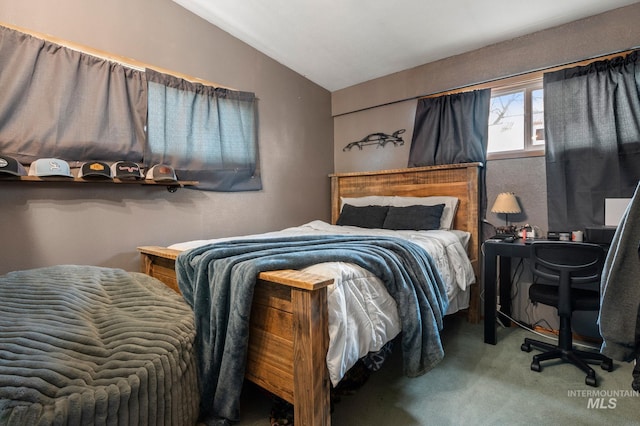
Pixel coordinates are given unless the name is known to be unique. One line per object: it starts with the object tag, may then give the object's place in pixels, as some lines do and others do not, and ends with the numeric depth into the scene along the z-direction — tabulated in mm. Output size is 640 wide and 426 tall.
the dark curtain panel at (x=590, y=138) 2139
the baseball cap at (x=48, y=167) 1754
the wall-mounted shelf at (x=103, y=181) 1722
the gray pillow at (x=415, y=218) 2662
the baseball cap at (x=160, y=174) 2186
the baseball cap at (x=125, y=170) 2027
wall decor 3374
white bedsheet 1143
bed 1082
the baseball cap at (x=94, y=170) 1894
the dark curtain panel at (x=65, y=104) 1772
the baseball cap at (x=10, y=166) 1609
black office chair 1737
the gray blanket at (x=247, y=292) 1222
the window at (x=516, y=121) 2594
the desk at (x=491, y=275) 2201
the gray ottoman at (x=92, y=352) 900
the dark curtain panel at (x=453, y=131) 2789
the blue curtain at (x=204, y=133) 2350
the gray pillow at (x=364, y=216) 2982
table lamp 2439
